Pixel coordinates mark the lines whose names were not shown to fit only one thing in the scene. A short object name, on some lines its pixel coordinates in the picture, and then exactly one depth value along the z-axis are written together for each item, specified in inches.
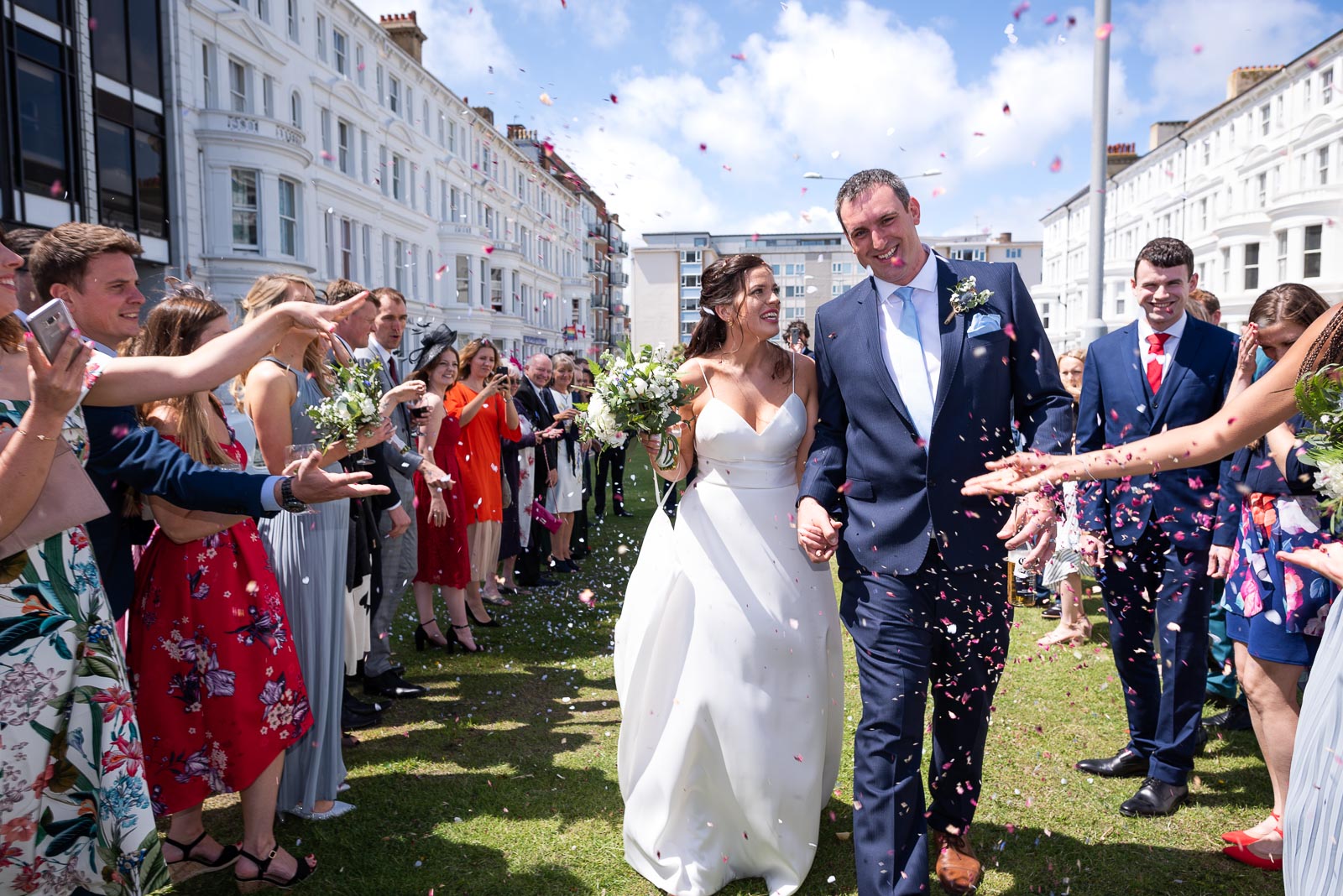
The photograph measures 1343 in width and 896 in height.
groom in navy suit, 122.6
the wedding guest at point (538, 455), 369.7
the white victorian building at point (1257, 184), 1238.9
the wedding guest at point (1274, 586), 139.7
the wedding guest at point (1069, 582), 275.0
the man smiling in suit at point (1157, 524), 161.6
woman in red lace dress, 263.3
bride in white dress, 140.2
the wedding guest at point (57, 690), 85.6
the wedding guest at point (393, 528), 222.7
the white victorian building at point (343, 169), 887.1
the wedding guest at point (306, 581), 154.9
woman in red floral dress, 127.0
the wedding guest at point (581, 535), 442.6
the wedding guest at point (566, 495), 410.3
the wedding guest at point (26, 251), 119.5
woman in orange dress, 283.3
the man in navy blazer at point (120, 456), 109.6
